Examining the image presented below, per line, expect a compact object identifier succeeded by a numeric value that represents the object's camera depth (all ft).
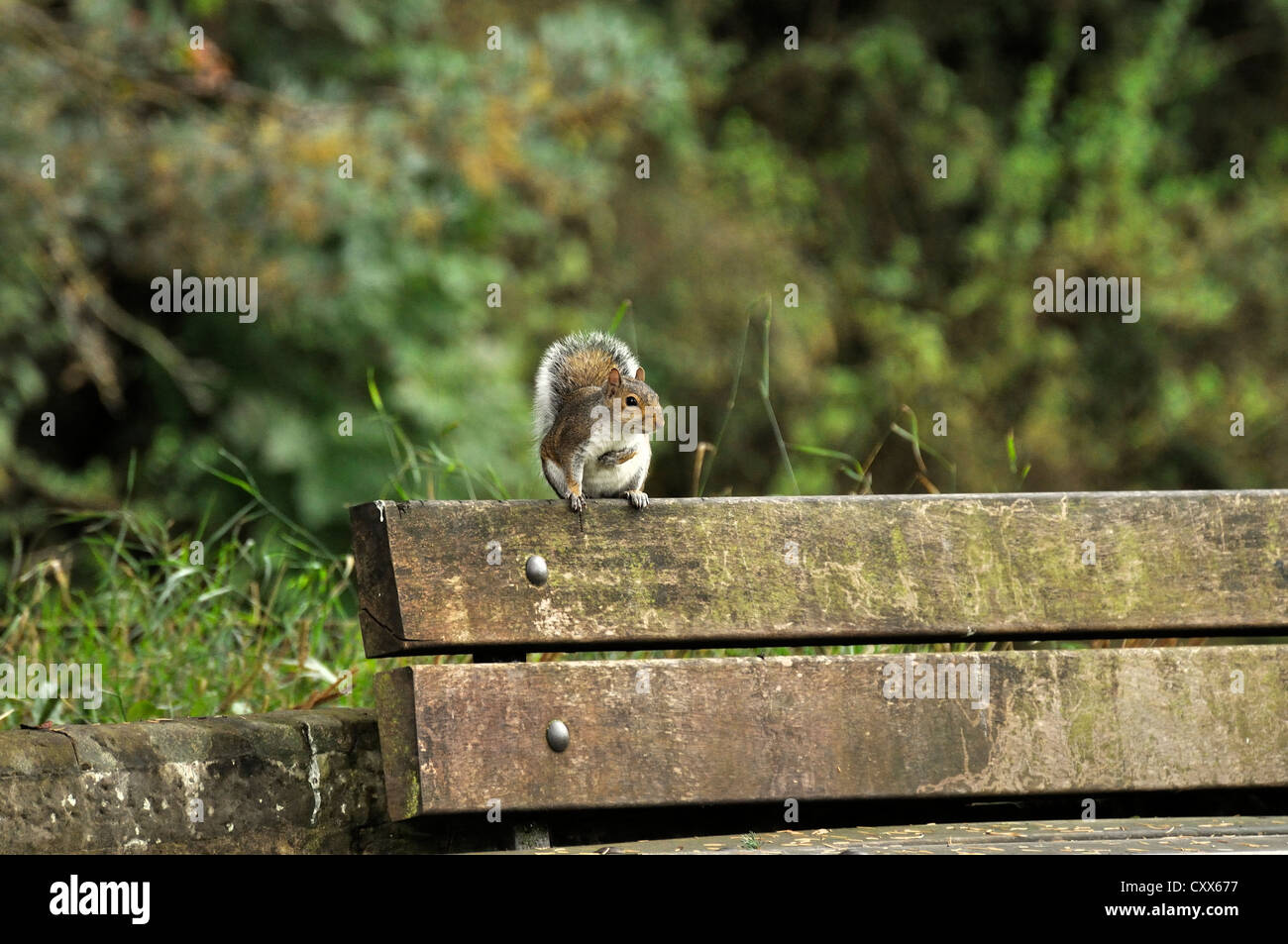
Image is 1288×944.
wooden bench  18.43
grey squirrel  20.90
